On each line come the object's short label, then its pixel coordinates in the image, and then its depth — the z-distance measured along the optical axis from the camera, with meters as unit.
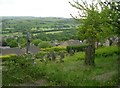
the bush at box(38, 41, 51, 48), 26.51
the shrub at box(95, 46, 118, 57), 8.44
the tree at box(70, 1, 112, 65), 5.88
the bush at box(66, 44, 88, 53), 15.46
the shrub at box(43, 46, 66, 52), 19.44
